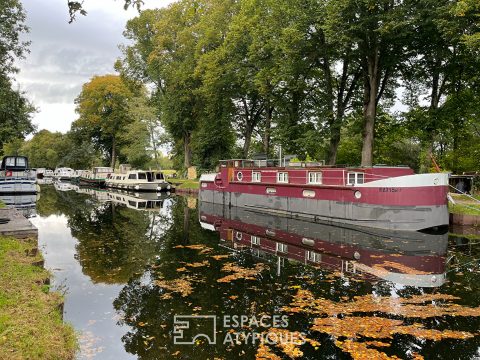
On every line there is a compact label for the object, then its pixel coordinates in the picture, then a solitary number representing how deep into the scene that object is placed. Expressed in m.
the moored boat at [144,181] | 50.28
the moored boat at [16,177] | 43.19
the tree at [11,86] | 33.94
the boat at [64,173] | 89.04
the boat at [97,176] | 65.25
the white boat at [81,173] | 73.50
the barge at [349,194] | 20.94
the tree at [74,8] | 5.31
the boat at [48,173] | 112.39
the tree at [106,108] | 72.19
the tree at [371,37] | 24.78
